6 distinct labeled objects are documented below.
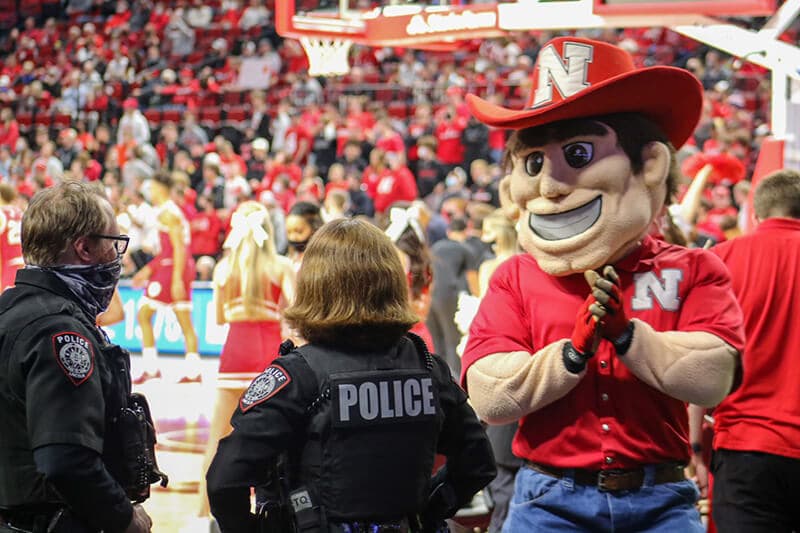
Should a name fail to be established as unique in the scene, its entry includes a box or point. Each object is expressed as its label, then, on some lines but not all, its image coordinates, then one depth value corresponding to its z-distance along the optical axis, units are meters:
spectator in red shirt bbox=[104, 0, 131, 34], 23.45
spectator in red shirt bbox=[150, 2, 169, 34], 22.93
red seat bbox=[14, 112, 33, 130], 20.62
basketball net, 11.71
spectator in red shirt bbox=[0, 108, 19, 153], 19.73
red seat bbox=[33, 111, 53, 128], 20.41
